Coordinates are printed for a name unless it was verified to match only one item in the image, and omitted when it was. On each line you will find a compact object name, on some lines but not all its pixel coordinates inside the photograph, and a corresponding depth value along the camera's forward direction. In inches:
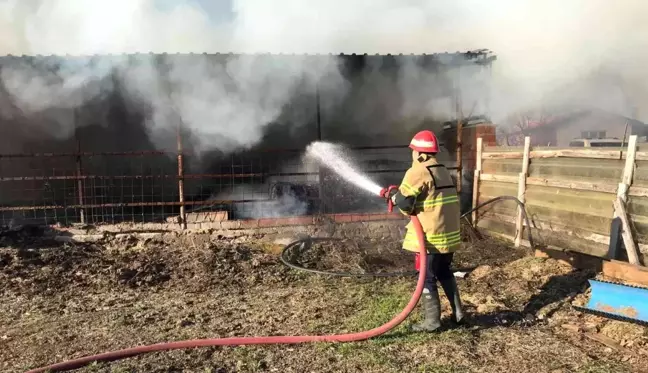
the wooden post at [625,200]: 218.4
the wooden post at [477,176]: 337.9
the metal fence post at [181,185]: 302.5
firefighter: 164.4
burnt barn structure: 324.5
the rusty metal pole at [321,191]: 322.0
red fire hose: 155.8
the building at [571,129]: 999.0
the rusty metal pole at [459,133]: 335.0
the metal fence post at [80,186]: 297.1
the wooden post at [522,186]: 292.2
